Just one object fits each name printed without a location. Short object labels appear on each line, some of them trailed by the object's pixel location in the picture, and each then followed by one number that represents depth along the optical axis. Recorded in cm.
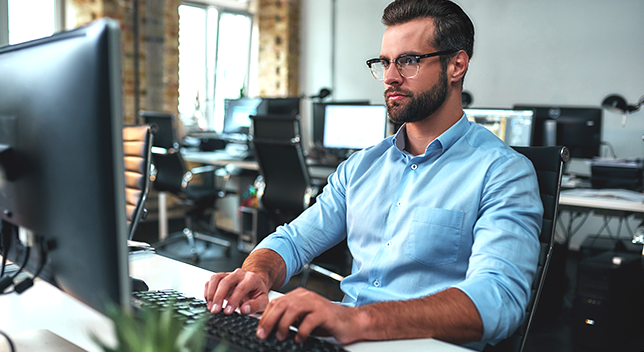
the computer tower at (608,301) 239
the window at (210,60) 598
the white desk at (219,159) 411
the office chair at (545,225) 112
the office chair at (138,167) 194
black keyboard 72
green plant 43
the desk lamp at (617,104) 326
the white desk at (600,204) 243
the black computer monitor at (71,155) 56
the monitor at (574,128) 326
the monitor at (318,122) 429
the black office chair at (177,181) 392
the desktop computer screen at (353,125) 379
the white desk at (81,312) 79
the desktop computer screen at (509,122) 306
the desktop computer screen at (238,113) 464
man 85
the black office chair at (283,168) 312
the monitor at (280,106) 432
